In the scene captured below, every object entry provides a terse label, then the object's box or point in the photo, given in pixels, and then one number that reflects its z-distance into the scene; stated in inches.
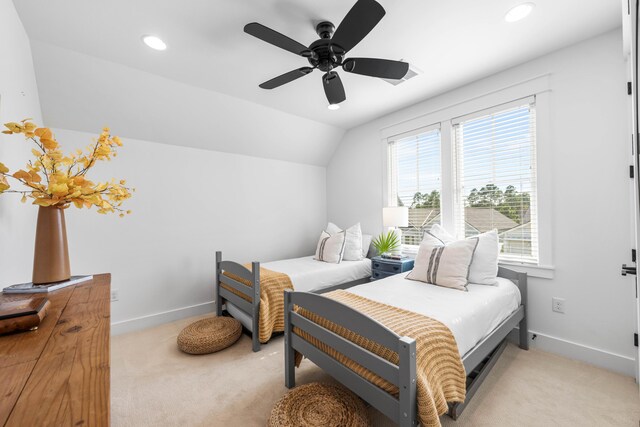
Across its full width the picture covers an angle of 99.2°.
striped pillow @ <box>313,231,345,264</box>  139.7
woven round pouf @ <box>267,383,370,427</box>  58.2
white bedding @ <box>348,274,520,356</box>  67.2
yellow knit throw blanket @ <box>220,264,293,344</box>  98.0
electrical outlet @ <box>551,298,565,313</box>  94.0
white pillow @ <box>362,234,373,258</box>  154.2
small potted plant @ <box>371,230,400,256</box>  139.7
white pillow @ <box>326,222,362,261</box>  145.9
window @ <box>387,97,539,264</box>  103.3
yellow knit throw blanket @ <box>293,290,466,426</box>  48.8
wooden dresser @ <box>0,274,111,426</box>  18.9
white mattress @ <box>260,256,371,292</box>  114.3
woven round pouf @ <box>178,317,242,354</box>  96.0
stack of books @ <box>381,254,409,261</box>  130.7
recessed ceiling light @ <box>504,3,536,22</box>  73.0
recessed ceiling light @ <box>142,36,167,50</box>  82.5
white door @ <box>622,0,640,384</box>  40.9
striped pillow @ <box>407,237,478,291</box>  91.3
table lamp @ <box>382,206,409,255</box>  126.6
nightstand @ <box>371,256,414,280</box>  125.0
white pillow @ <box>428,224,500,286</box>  94.6
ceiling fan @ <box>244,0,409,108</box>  59.3
